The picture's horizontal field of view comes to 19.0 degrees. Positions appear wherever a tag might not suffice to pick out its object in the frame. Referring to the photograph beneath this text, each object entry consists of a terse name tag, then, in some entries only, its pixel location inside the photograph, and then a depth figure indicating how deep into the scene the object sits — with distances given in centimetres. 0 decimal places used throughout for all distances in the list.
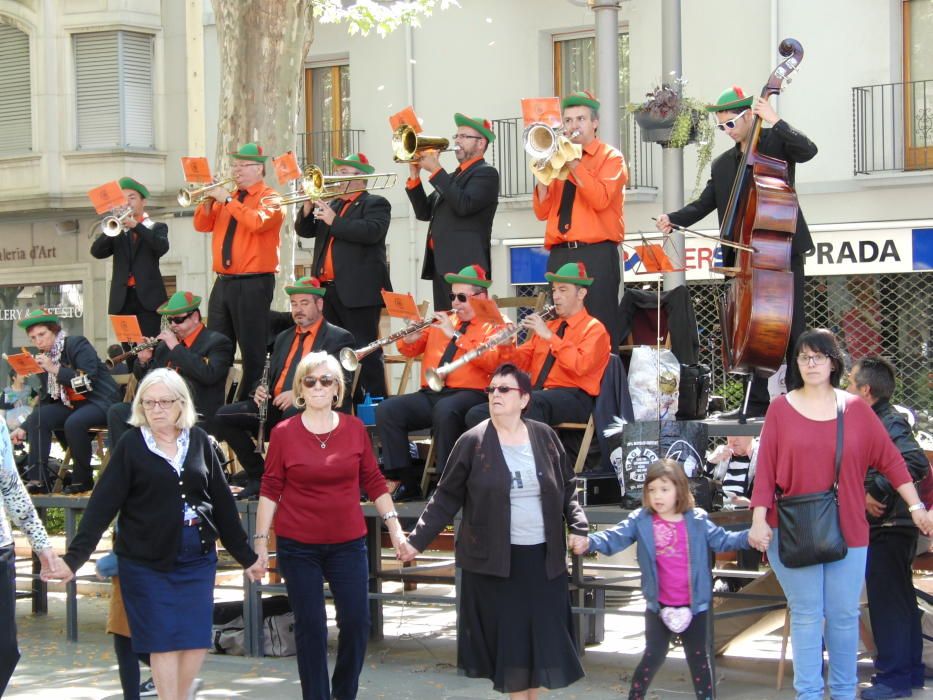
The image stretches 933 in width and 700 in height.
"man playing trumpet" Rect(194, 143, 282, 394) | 2013
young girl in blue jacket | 1348
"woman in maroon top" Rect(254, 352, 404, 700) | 1421
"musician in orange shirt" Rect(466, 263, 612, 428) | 1645
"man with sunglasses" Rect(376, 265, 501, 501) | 1702
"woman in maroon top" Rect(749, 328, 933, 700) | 1321
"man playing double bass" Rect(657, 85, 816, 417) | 1633
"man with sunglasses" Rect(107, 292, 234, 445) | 1928
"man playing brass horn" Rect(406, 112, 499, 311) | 1839
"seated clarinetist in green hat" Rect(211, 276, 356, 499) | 1832
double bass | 1549
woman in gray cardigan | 1311
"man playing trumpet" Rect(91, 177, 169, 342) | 2154
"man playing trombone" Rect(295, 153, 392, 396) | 1977
